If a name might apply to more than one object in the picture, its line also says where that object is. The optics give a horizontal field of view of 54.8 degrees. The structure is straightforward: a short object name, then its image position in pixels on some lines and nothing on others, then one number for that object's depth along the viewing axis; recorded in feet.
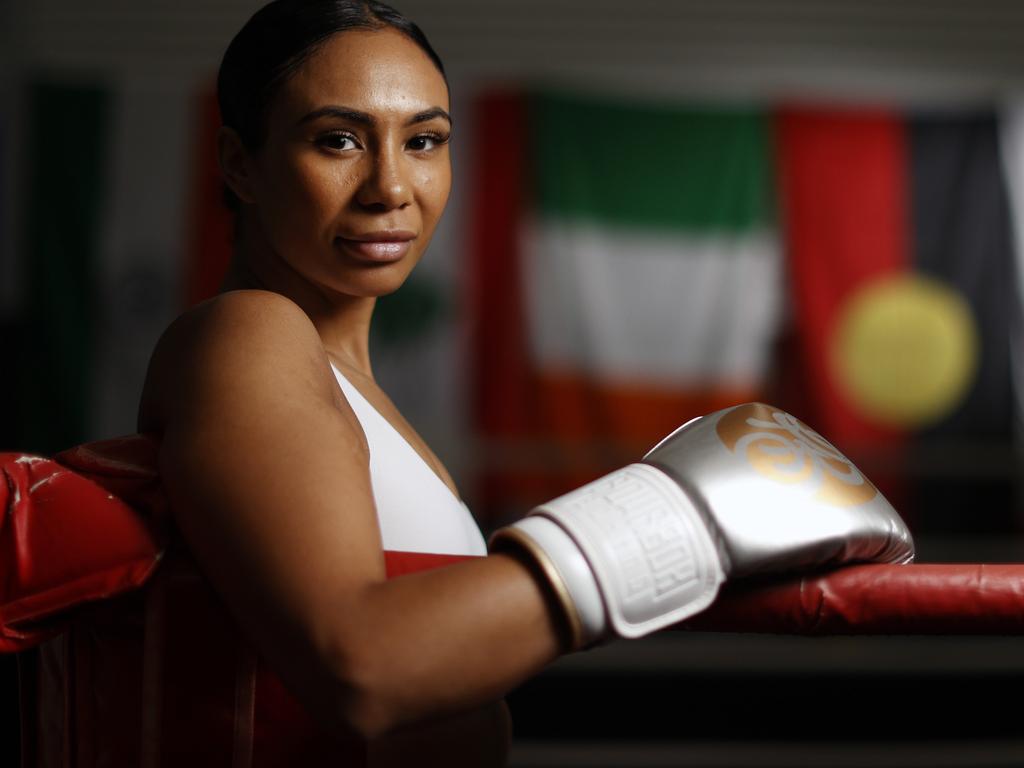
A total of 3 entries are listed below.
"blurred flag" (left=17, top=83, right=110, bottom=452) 13.03
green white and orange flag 13.39
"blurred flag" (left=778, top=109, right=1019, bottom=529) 13.39
